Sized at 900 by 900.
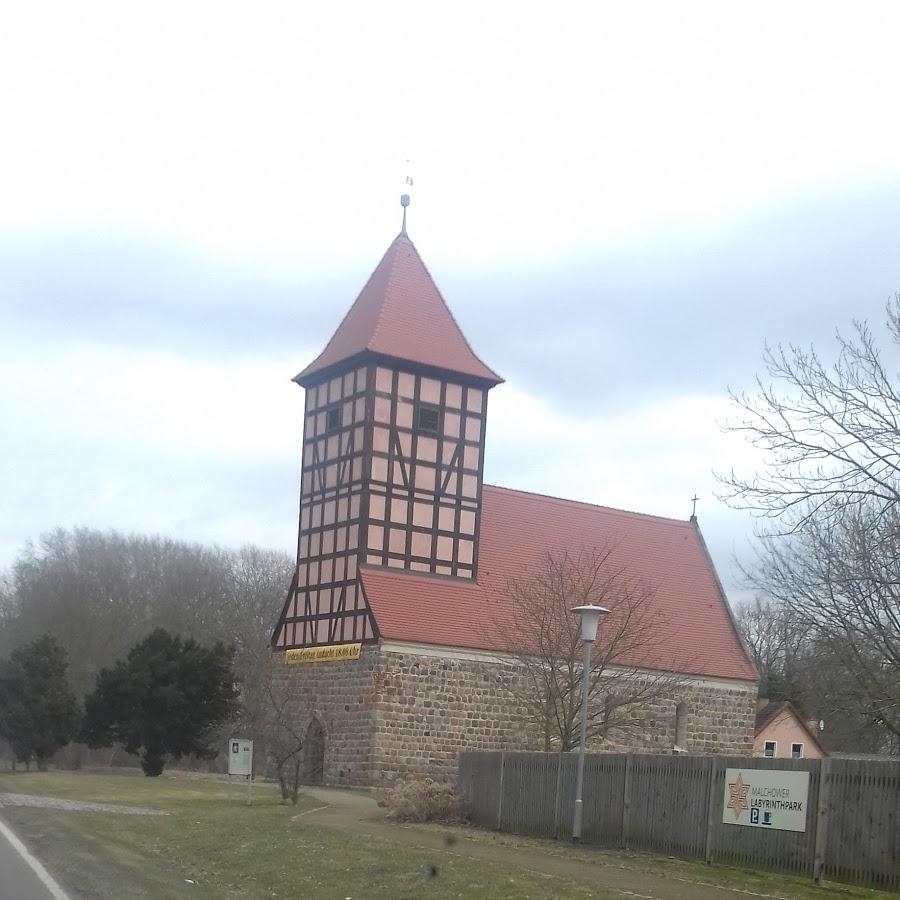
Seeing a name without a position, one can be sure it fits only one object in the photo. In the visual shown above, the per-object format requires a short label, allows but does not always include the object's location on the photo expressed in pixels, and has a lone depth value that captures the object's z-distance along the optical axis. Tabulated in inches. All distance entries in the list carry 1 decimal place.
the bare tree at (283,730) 1203.9
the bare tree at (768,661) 2150.6
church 1480.1
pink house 1989.4
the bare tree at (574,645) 1164.5
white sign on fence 658.2
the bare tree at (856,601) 733.3
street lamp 819.4
